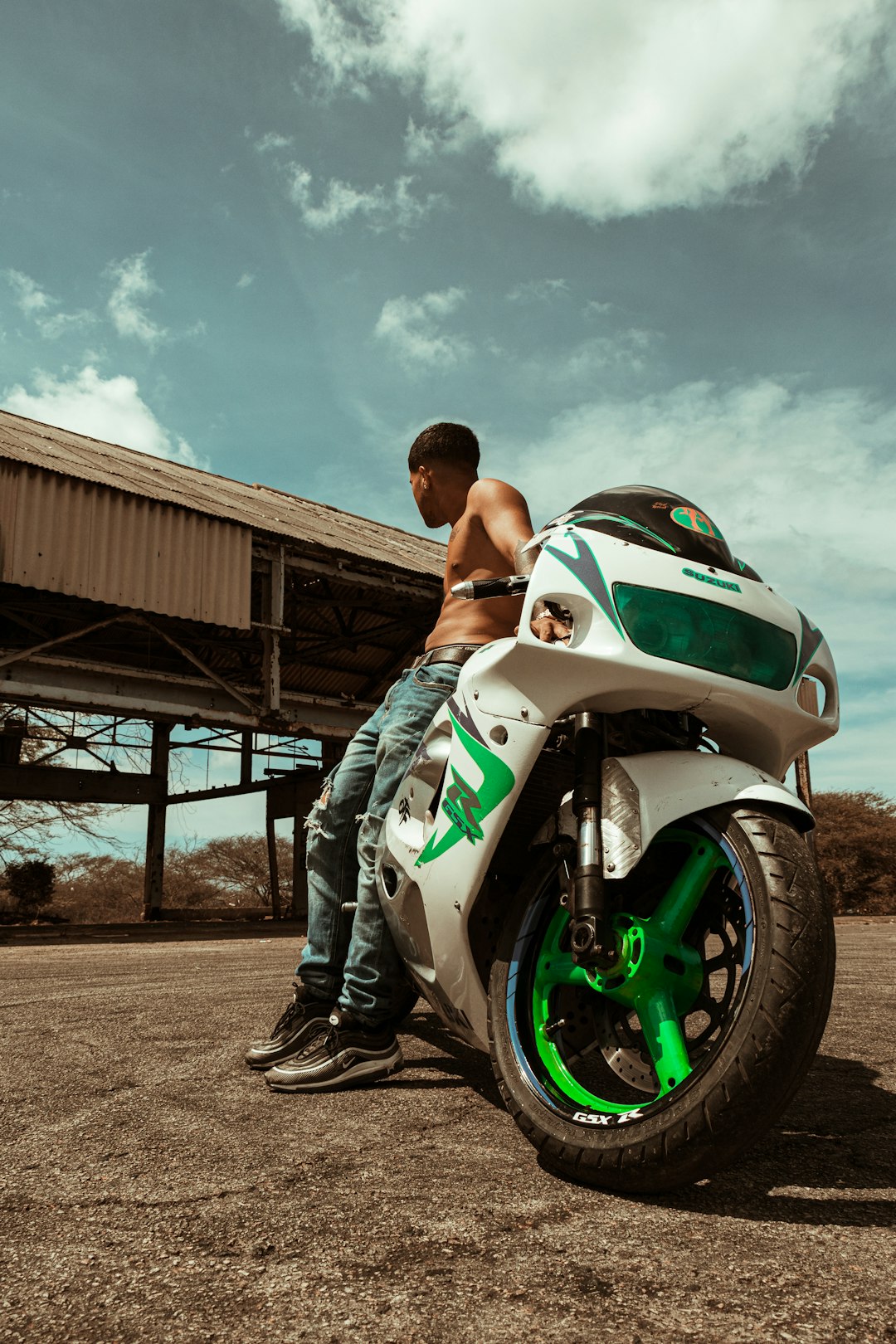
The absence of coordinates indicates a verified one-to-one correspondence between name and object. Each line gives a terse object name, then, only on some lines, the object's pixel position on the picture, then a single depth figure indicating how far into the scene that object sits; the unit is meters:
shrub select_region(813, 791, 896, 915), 22.11
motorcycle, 1.44
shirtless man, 2.47
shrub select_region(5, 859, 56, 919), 21.58
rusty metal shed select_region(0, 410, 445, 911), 12.03
